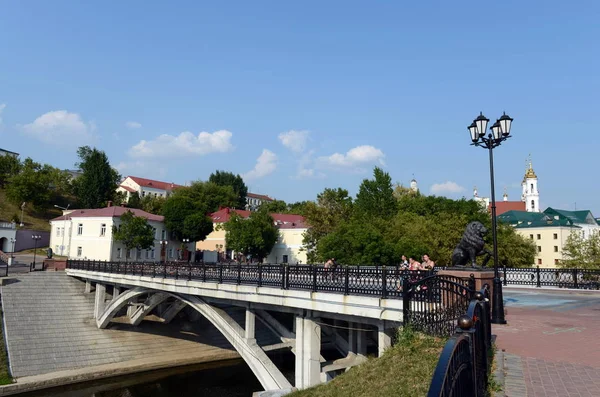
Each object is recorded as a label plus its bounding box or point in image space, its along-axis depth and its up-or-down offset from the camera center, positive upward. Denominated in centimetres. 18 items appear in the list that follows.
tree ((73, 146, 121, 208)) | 6731 +1033
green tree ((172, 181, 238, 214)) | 7412 +985
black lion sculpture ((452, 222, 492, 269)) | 1134 +19
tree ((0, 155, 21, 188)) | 7050 +1313
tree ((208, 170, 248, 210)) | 9043 +1456
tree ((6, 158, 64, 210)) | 6000 +824
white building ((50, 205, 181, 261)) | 4334 +93
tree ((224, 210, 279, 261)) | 4925 +163
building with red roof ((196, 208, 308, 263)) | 5647 +74
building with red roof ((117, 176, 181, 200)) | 8588 +1294
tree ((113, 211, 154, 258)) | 4188 +144
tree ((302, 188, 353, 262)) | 4431 +390
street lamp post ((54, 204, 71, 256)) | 4681 +14
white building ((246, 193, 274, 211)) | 11760 +1452
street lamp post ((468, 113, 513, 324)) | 1092 +322
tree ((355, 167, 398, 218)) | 5066 +674
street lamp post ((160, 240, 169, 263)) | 4957 +13
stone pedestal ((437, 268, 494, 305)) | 1031 -55
